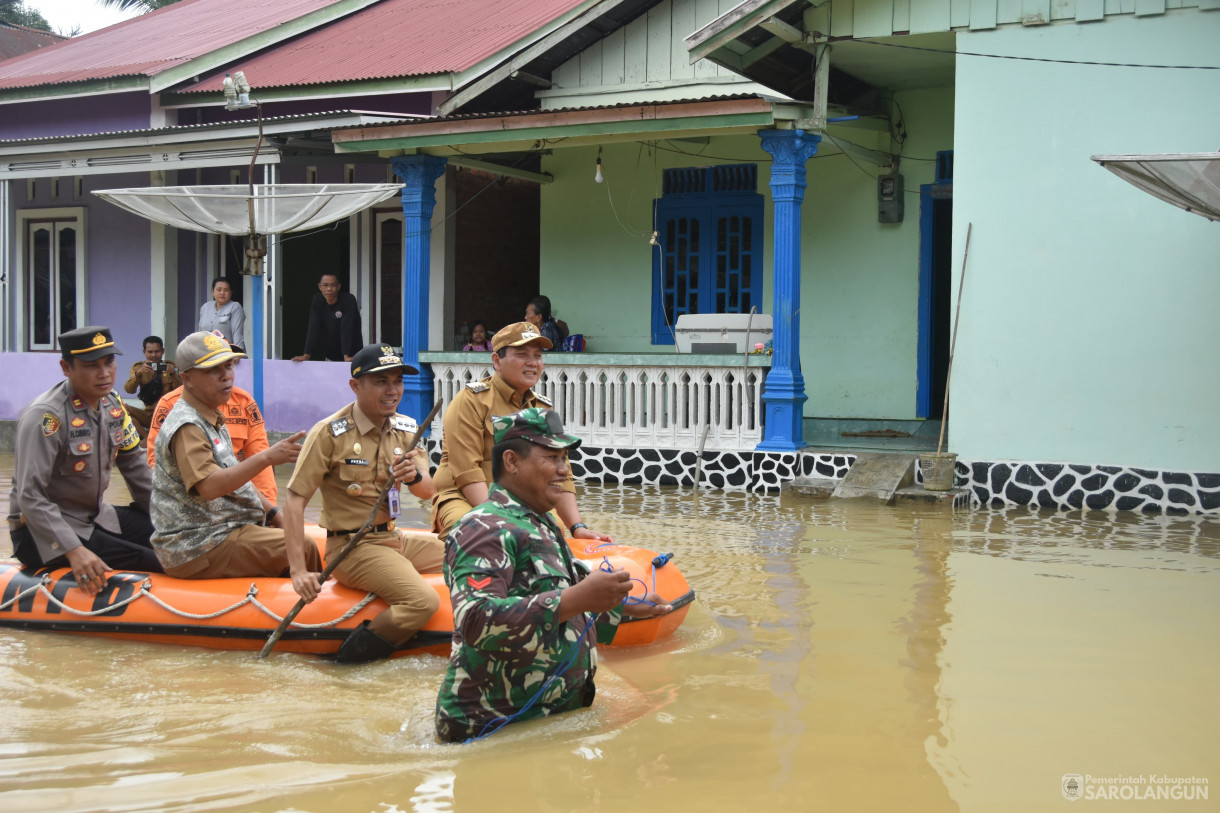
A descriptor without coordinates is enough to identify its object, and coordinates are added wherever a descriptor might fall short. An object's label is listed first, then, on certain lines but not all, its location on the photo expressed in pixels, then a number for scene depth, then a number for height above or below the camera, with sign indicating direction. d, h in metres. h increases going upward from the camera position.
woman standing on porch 15.19 +0.23
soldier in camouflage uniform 3.96 -0.84
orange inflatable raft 5.93 -1.38
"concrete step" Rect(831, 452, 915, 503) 11.09 -1.22
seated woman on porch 13.77 +0.23
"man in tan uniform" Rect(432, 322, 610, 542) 6.38 -0.43
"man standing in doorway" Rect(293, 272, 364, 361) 14.95 +0.17
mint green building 10.52 +1.41
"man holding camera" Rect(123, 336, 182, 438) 13.41 -0.53
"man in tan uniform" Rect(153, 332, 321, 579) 5.96 -0.79
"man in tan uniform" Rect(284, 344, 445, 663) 5.77 -0.74
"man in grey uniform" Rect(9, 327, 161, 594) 6.11 -0.72
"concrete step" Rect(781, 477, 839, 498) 11.59 -1.37
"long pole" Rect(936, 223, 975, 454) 11.15 +0.23
